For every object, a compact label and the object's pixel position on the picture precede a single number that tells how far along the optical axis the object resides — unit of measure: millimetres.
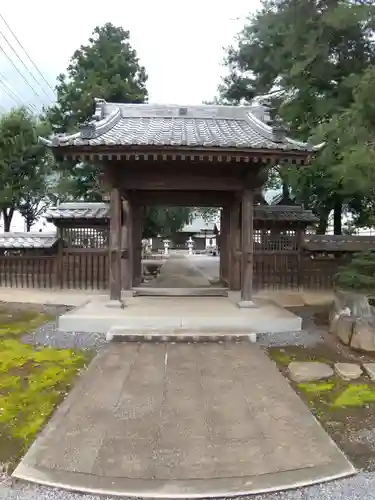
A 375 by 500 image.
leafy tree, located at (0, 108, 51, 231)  17984
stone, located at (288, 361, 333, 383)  5277
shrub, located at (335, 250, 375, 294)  7832
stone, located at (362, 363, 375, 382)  5332
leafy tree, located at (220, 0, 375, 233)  8534
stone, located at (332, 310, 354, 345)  6800
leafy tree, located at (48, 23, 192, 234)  19359
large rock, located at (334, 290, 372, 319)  7262
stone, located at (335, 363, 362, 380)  5348
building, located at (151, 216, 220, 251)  55531
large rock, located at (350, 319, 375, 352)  6398
